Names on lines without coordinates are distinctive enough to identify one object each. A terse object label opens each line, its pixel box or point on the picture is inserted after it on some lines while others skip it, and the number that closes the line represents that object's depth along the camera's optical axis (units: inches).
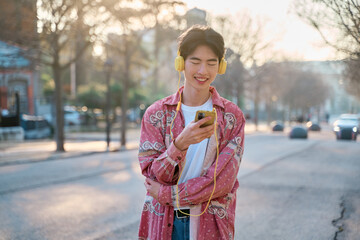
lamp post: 798.5
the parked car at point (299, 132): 1190.3
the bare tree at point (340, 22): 342.0
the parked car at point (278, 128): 1706.4
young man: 95.1
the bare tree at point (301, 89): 2546.8
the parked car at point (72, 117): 1517.0
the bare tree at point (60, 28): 612.4
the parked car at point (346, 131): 1182.3
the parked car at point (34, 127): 993.5
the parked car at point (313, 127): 1849.2
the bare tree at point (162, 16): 720.3
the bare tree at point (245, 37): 1370.6
